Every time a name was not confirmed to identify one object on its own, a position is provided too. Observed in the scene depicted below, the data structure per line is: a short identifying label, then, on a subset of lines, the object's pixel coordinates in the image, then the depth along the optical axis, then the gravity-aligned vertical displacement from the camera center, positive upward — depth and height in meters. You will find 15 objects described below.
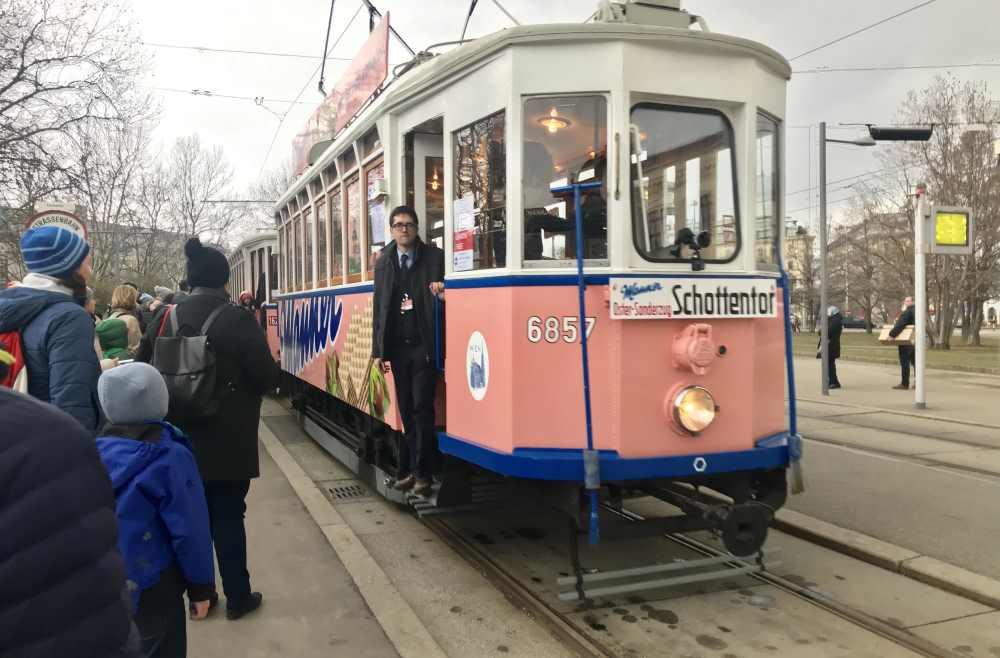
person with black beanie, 3.94 -0.58
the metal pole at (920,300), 11.53 -0.09
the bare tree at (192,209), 42.56 +5.19
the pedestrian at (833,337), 15.30 -0.84
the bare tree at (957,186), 28.11 +3.93
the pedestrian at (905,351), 14.83 -1.09
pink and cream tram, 4.23 +0.19
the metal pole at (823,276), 14.36 +0.37
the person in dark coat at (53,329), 3.15 -0.10
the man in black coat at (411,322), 5.26 -0.15
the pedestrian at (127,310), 6.69 -0.07
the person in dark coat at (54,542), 1.25 -0.40
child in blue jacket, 2.53 -0.66
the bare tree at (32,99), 16.03 +4.51
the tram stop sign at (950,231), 11.60 +0.94
